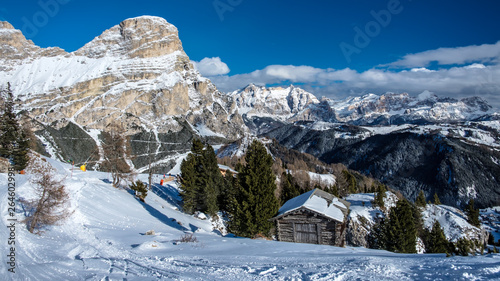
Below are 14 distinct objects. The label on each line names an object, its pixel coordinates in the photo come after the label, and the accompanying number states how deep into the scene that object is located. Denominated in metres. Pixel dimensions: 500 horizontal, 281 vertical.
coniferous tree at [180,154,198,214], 37.29
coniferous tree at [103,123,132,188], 32.19
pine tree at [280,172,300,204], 48.78
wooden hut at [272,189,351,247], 25.39
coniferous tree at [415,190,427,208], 55.83
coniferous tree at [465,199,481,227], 58.59
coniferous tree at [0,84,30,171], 28.88
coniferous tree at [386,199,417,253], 31.08
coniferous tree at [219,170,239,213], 39.71
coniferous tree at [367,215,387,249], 32.44
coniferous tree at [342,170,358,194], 75.00
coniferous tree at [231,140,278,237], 24.55
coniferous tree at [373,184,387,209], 43.06
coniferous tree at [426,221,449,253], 34.62
